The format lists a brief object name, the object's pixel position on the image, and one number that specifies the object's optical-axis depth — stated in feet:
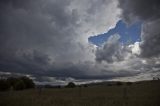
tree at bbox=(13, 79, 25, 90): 158.40
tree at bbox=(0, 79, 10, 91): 164.15
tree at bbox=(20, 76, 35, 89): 181.44
